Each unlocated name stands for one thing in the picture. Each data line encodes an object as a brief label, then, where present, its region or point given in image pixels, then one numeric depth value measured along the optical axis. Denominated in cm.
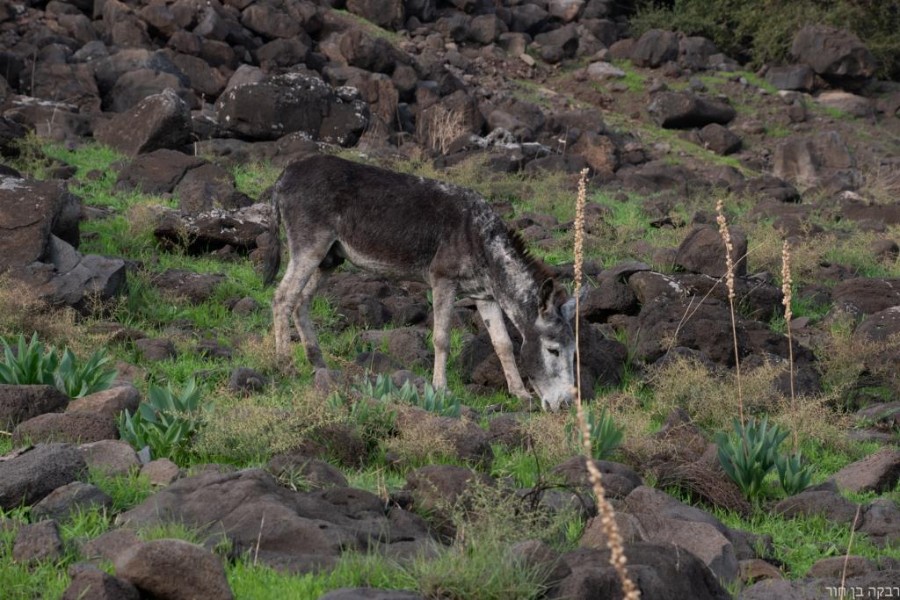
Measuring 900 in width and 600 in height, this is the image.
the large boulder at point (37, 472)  1416
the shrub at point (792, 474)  1825
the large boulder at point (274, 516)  1291
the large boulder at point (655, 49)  7962
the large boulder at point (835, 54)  7581
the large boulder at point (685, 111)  6919
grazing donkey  2486
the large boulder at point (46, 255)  2722
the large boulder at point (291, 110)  5062
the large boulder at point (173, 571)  1107
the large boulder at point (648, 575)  1130
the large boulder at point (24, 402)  1830
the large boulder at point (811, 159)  6039
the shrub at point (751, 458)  1795
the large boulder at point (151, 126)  4522
